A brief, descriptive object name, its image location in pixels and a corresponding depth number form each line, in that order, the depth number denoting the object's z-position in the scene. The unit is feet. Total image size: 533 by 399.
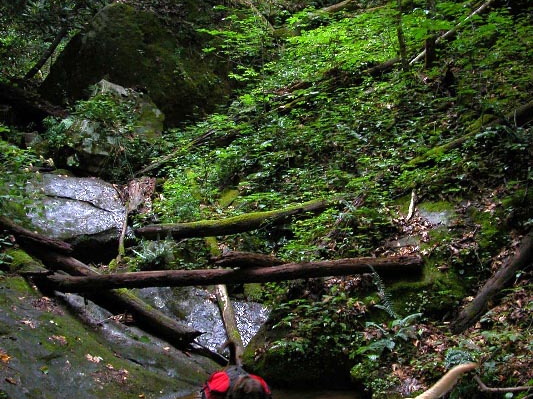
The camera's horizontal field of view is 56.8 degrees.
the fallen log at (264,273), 19.65
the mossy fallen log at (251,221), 26.99
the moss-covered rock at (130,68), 48.08
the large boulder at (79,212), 29.55
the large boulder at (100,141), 38.40
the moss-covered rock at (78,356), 16.65
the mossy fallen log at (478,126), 23.67
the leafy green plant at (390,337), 17.58
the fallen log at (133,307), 23.29
